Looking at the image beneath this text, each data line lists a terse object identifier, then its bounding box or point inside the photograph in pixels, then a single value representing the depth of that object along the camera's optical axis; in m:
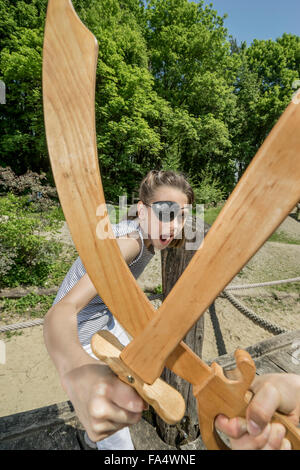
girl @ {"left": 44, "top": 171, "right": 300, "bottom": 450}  0.47
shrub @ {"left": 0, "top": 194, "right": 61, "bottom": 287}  4.11
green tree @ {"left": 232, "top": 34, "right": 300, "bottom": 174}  15.16
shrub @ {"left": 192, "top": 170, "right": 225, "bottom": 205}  11.39
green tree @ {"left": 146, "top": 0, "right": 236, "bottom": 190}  12.54
